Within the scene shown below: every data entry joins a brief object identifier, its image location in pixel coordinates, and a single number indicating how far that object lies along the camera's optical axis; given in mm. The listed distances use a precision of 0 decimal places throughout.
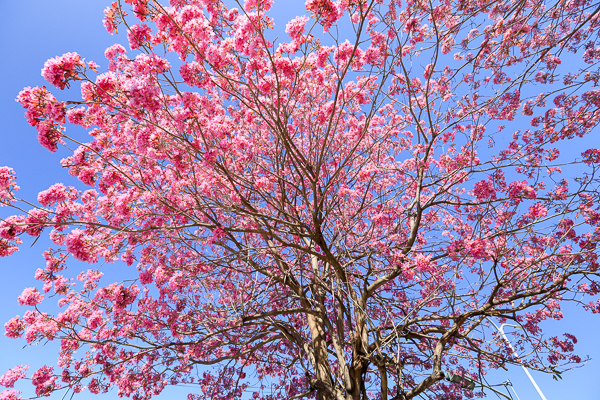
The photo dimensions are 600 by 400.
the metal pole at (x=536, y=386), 11716
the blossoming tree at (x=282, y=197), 3748
